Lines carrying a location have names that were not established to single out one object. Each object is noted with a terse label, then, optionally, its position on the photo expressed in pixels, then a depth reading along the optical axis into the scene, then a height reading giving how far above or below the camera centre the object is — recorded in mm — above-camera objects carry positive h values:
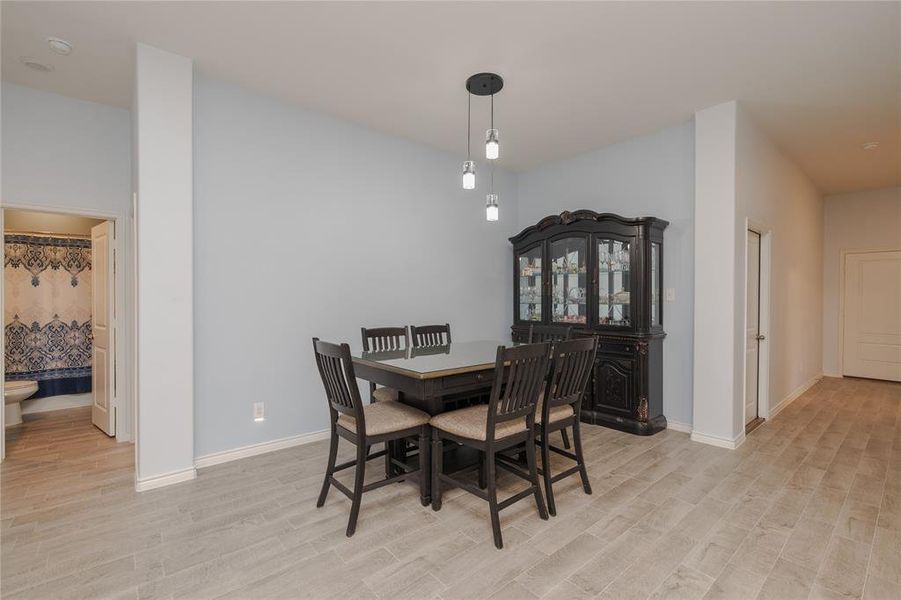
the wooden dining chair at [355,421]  2219 -692
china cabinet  3840 -21
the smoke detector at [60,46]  2652 +1596
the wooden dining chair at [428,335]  3691 -321
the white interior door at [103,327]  3723 -240
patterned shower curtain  4555 -123
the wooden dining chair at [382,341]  3136 -357
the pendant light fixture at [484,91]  2616 +1580
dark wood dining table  2314 -425
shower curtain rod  4562 +729
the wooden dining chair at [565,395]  2410 -574
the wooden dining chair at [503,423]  2139 -688
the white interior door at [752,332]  4062 -331
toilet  3931 -886
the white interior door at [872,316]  6008 -270
